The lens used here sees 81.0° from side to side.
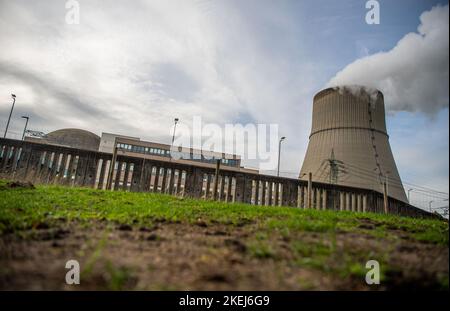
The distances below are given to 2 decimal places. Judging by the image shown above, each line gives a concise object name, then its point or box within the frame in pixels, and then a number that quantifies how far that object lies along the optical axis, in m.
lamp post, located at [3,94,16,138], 31.49
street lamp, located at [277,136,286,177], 28.50
